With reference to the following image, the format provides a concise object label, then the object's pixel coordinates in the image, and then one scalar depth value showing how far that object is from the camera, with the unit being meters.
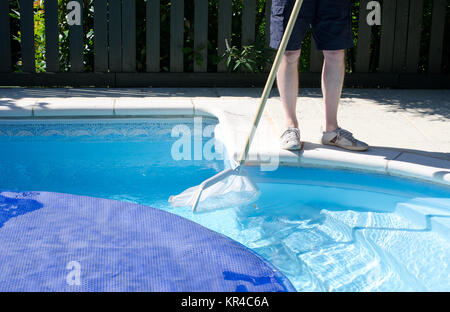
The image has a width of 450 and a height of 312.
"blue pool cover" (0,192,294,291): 2.61
